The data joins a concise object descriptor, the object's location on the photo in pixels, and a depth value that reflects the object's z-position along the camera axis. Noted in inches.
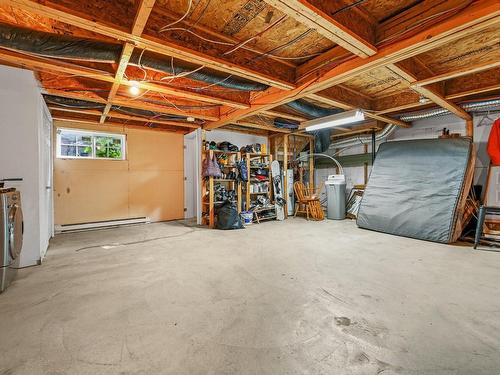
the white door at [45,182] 119.4
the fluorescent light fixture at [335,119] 162.2
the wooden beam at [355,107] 138.8
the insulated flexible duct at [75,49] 77.9
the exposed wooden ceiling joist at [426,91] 107.6
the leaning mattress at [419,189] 147.7
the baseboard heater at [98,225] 185.6
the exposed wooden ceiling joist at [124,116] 156.8
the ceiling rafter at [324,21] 63.3
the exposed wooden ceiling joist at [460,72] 105.4
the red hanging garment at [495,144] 159.5
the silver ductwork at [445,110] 153.5
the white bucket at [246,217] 210.1
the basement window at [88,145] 191.9
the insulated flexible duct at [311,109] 153.9
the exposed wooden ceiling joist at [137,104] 128.5
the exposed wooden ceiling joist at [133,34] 63.9
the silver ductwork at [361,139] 216.8
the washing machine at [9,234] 82.9
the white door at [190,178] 248.7
